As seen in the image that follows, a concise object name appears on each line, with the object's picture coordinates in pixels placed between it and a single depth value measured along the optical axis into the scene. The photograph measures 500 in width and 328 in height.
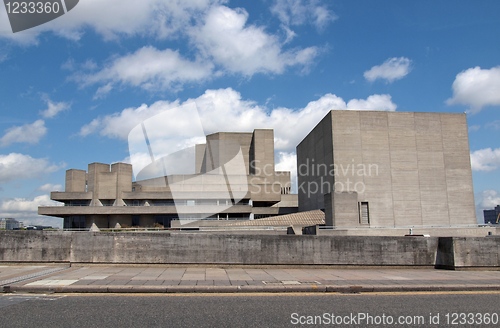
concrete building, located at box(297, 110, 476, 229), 58.88
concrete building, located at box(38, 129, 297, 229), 85.69
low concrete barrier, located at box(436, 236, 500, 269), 15.12
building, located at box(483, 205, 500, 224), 175.52
